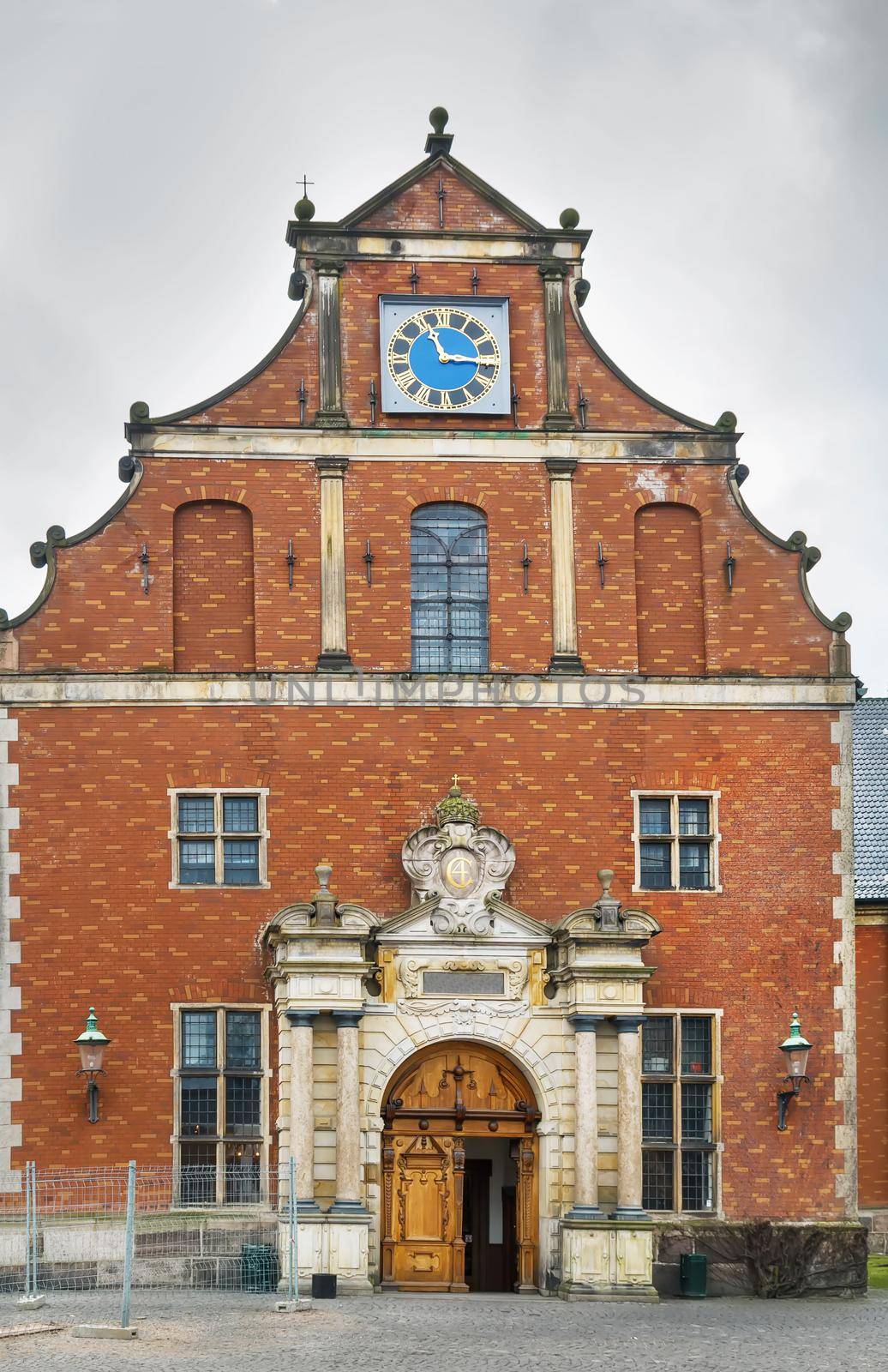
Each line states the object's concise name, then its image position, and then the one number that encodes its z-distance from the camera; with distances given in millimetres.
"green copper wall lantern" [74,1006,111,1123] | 27469
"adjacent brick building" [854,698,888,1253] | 30688
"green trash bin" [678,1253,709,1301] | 27578
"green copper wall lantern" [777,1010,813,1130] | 28336
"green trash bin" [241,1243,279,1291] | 26669
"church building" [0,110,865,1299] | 27453
